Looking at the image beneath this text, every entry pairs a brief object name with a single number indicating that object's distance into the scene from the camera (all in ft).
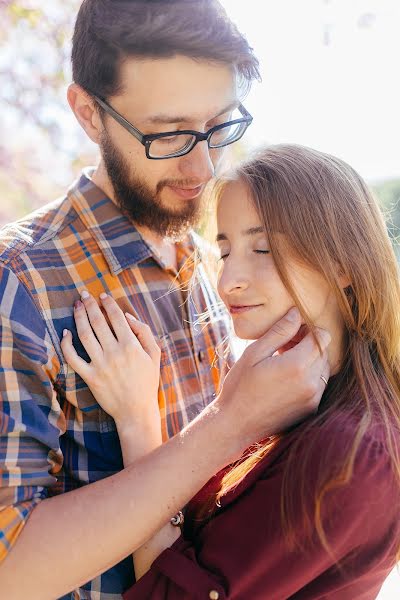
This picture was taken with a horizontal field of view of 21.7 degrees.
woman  2.96
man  3.10
